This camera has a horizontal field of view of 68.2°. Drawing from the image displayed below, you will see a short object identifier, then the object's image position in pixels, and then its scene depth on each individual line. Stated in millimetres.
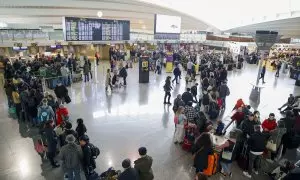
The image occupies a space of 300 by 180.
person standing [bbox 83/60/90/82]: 14063
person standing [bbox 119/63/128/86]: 13277
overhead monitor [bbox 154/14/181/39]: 21094
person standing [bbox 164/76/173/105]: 9841
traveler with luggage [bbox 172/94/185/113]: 7405
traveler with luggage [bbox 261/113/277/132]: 6066
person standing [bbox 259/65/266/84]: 15673
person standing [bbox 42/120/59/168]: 5066
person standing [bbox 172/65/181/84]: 13830
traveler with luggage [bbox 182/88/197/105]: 8055
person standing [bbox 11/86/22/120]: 8008
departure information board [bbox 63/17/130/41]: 13578
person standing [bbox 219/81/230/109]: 9497
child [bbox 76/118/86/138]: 5671
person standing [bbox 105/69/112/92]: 11773
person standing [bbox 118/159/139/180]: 3553
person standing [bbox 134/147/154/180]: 3924
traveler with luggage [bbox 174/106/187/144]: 6505
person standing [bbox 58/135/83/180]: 4273
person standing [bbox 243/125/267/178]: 5004
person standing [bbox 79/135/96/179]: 4547
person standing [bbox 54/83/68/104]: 8980
